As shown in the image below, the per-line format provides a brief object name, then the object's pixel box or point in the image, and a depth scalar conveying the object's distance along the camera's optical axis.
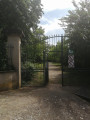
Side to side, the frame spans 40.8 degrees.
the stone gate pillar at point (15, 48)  6.51
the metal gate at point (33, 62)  7.57
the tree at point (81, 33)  6.54
